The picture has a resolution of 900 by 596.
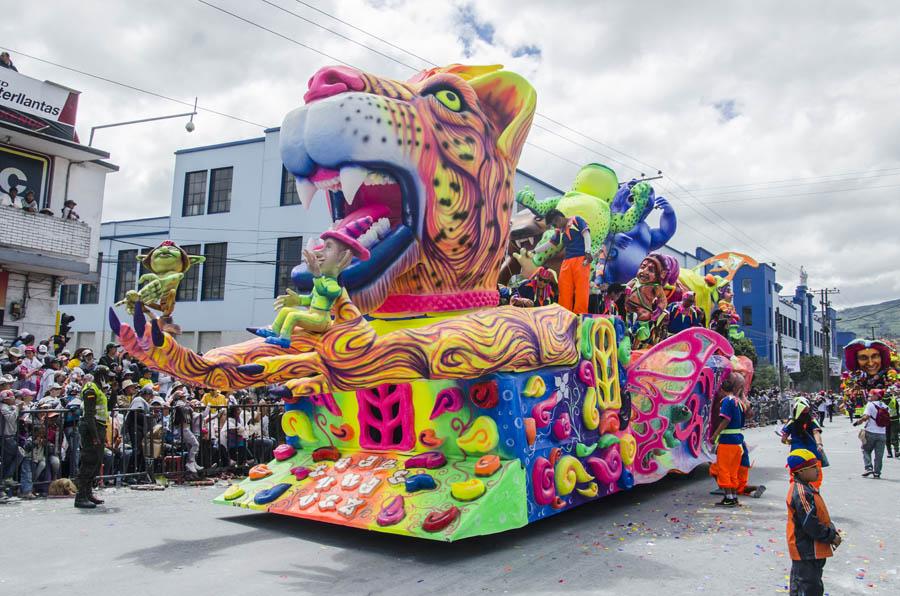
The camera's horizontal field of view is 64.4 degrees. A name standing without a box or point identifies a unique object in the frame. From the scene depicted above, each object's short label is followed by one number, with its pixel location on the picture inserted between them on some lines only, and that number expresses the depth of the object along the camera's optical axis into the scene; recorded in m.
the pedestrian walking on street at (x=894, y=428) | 12.87
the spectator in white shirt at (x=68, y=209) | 15.59
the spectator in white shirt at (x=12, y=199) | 14.44
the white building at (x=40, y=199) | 14.71
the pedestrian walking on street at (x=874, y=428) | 10.28
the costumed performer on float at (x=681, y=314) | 8.88
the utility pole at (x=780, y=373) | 34.11
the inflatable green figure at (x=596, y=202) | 8.38
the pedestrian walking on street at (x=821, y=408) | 23.24
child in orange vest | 3.82
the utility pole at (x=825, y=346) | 38.39
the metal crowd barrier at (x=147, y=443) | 7.93
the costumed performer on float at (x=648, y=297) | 8.51
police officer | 7.22
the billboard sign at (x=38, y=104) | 14.93
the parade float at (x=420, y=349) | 4.64
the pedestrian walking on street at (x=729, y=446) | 7.44
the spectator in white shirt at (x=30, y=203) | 14.83
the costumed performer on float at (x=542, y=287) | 7.24
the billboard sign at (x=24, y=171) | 15.14
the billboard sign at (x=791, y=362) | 41.47
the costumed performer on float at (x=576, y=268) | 6.89
